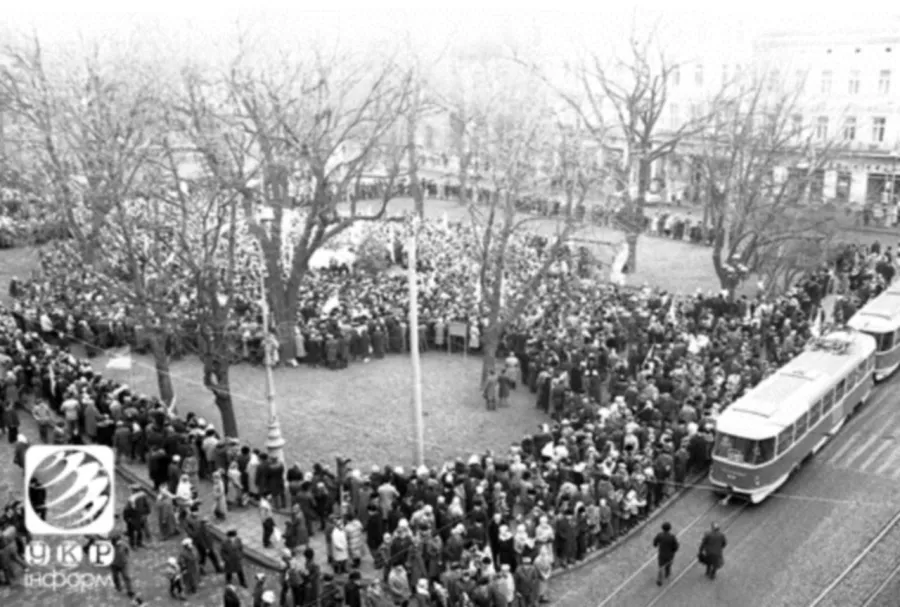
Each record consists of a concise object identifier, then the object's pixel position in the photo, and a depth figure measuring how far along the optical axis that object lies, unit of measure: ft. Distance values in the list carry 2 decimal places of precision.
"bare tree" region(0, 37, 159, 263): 85.30
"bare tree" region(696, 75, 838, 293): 112.88
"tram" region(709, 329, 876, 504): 65.67
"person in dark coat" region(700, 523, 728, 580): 57.21
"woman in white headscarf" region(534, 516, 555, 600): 55.21
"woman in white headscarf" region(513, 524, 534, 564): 56.18
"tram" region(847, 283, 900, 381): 87.25
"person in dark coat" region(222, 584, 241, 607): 50.85
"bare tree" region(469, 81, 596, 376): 88.22
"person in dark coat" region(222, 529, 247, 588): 55.57
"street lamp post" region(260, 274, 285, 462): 67.31
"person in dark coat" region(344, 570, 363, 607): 52.11
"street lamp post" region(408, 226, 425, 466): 65.92
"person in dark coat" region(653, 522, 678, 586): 57.16
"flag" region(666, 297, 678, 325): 97.83
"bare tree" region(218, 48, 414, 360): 91.97
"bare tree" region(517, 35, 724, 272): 135.03
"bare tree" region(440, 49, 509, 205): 129.39
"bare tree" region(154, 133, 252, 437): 72.74
